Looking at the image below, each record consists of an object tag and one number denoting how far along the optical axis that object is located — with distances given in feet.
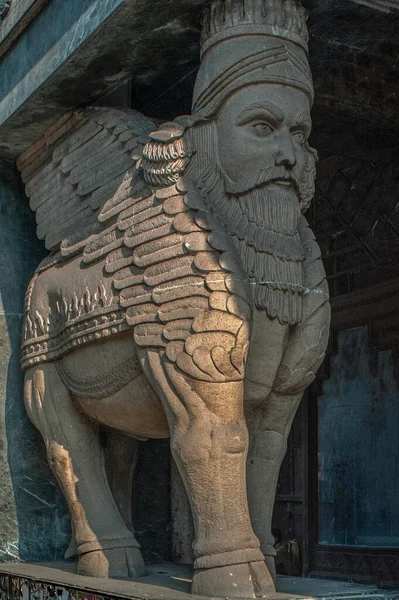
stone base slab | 12.88
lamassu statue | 12.73
